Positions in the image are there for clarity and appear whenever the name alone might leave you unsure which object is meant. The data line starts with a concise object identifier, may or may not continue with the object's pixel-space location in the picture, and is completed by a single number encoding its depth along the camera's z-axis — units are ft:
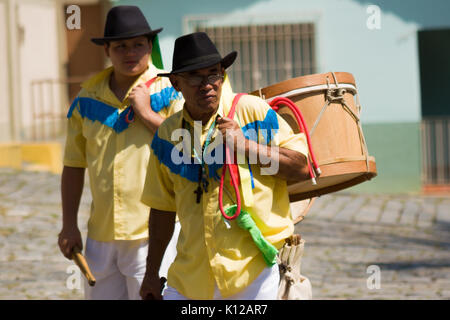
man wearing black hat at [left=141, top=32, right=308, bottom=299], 24.98
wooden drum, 29.43
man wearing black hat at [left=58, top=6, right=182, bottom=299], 31.42
